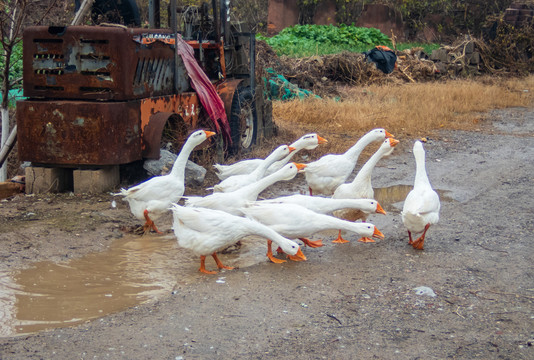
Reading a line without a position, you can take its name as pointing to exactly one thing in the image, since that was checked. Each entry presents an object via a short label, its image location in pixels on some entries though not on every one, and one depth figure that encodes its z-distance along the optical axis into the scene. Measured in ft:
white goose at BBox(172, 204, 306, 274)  16.49
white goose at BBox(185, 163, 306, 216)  18.58
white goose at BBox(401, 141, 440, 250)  18.29
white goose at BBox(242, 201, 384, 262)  17.70
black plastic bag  61.00
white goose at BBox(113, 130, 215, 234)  20.22
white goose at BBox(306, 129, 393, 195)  22.79
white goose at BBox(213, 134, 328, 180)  23.44
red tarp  27.22
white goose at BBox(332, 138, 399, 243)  20.74
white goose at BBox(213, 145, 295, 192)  21.21
